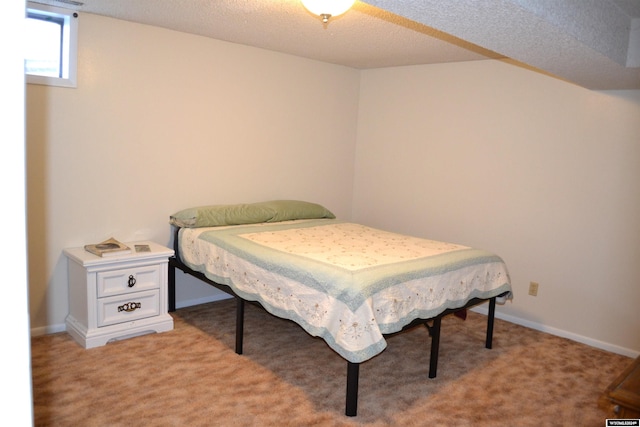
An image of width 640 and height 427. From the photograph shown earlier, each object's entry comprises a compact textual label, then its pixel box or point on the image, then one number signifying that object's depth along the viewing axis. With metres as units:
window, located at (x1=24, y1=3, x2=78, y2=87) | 3.19
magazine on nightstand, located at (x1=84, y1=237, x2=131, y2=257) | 3.20
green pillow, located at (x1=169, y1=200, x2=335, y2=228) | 3.71
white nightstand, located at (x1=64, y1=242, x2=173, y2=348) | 3.14
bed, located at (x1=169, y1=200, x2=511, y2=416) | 2.48
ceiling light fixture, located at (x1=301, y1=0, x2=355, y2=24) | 2.36
